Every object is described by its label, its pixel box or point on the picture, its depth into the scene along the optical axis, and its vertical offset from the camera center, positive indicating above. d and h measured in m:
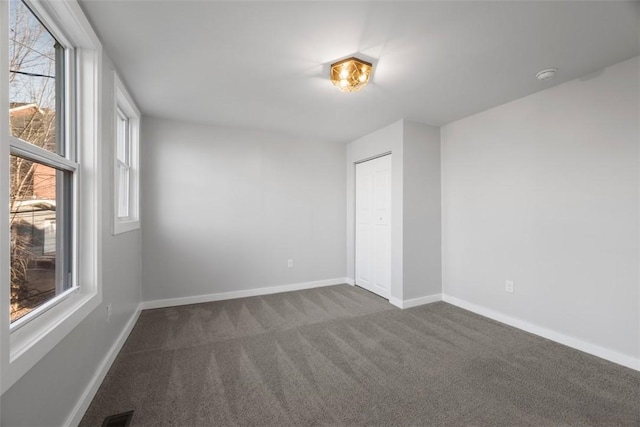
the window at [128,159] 2.56 +0.59
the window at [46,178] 0.98 +0.19
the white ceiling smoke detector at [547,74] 2.14 +1.14
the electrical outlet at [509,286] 2.78 -0.75
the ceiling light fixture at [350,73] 2.03 +1.10
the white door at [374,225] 3.64 -0.16
